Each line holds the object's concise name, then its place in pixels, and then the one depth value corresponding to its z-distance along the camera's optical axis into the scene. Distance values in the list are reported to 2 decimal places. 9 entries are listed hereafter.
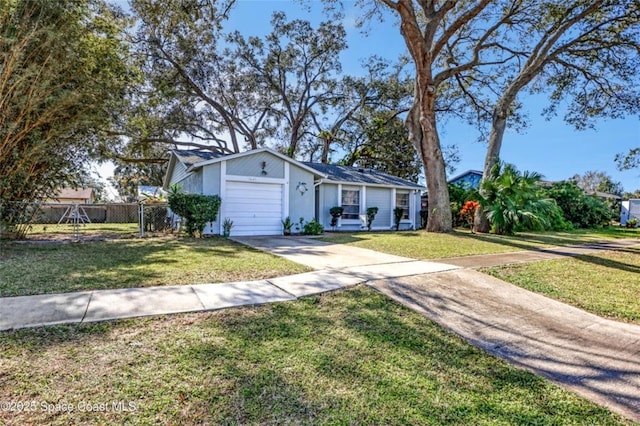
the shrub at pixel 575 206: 19.88
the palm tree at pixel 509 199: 12.31
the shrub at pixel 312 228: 12.93
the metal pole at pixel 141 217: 10.69
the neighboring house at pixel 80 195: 32.82
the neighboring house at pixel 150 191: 16.21
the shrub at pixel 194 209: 10.41
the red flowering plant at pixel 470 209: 14.00
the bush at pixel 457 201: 17.11
